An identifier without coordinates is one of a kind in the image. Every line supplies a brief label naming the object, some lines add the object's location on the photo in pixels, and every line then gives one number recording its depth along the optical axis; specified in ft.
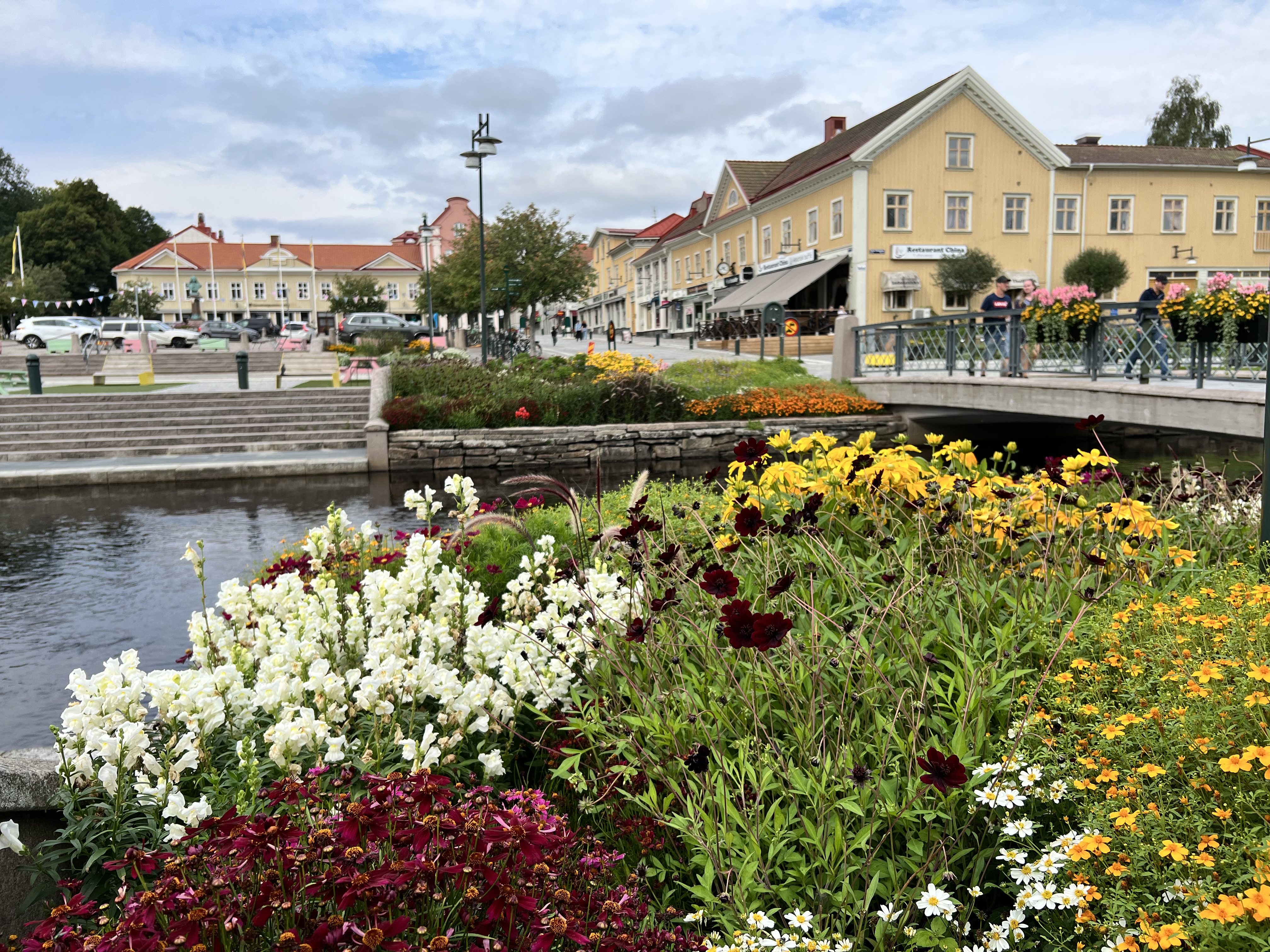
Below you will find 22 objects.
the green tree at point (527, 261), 134.51
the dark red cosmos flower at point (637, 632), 9.32
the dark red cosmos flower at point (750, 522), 9.32
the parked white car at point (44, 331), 145.38
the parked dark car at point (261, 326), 198.39
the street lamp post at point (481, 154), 77.00
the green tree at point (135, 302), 249.34
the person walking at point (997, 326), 56.03
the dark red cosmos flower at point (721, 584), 8.05
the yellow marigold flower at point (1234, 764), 6.75
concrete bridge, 36.19
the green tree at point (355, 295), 216.33
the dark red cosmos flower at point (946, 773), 6.72
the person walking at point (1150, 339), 42.50
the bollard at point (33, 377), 66.95
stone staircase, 57.26
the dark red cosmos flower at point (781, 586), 8.39
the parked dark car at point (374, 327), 153.99
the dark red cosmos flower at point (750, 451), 13.11
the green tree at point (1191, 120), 164.14
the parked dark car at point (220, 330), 185.78
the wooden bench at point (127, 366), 108.78
